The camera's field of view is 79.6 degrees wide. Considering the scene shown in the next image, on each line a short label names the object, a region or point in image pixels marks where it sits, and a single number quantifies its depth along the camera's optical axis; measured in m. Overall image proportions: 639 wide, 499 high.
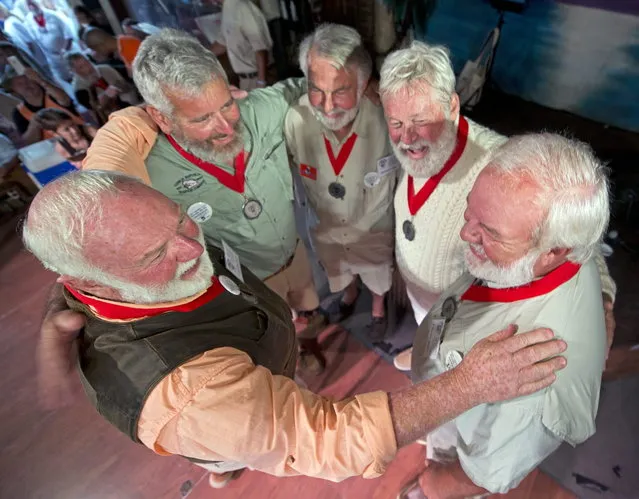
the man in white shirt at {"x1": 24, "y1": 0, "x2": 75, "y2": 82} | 4.32
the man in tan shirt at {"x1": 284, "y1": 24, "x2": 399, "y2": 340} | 2.11
